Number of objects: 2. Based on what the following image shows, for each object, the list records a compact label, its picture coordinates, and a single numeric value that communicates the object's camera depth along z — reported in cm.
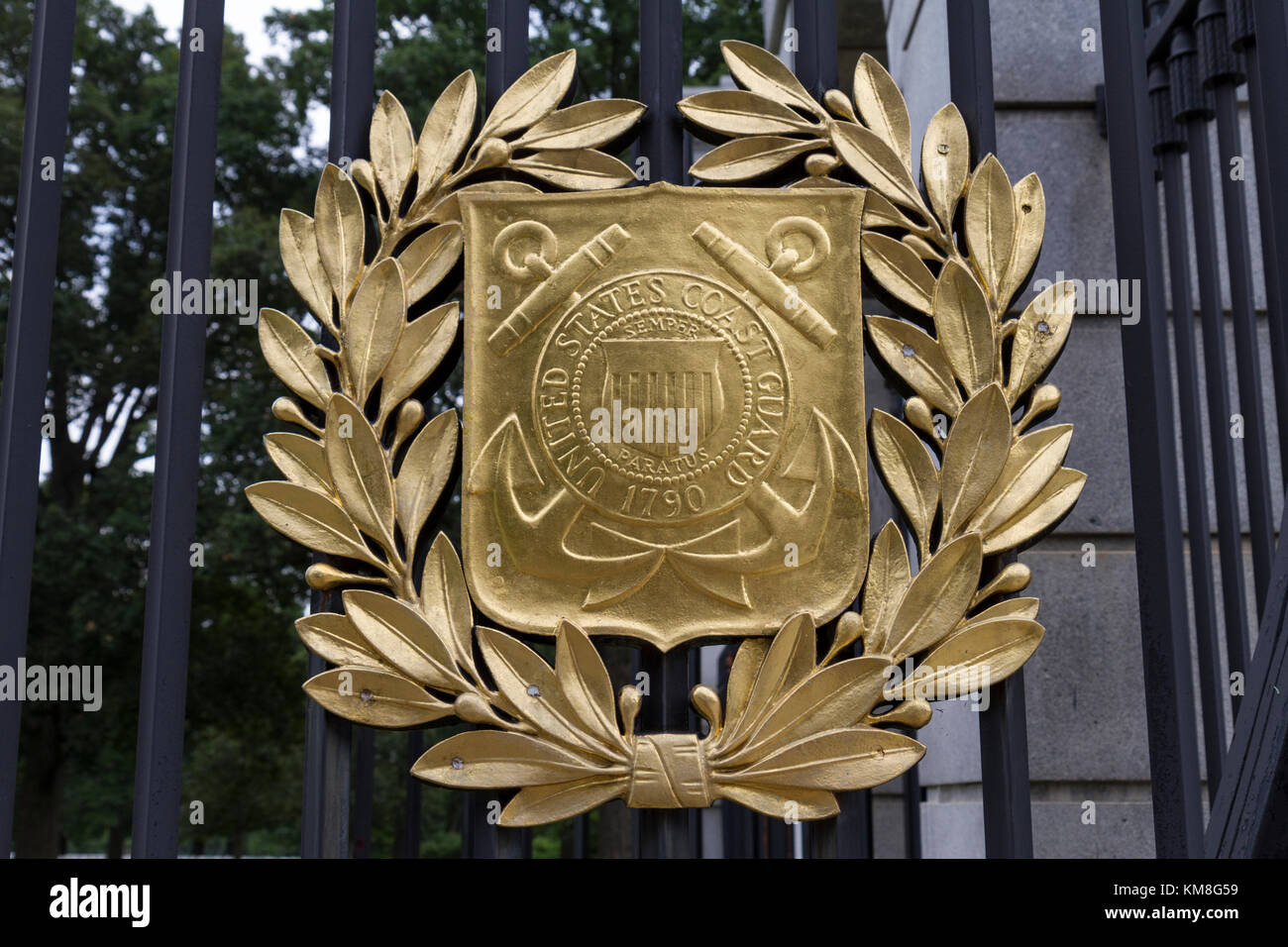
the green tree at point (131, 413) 1057
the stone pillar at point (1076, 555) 362
